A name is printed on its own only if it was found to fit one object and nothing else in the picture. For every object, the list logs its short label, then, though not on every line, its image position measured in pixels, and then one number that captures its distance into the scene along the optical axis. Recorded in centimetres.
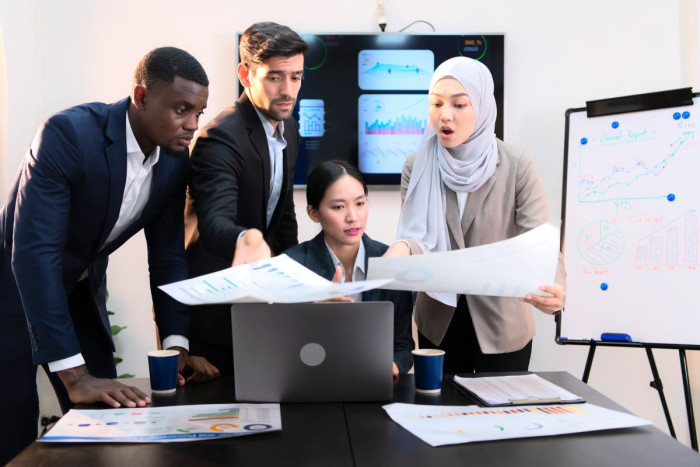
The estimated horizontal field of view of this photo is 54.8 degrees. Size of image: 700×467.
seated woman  191
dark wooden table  104
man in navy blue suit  145
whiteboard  274
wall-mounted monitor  327
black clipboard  134
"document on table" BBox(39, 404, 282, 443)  115
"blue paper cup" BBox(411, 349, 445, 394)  144
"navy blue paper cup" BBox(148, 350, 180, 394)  146
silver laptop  135
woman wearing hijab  189
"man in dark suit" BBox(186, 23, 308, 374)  176
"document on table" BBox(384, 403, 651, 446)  115
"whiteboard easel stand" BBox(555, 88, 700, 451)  271
